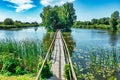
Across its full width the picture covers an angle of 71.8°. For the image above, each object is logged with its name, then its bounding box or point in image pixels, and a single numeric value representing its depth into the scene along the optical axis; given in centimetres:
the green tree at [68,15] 2262
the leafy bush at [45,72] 332
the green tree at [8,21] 4607
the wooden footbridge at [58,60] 353
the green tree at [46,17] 2012
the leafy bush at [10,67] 391
